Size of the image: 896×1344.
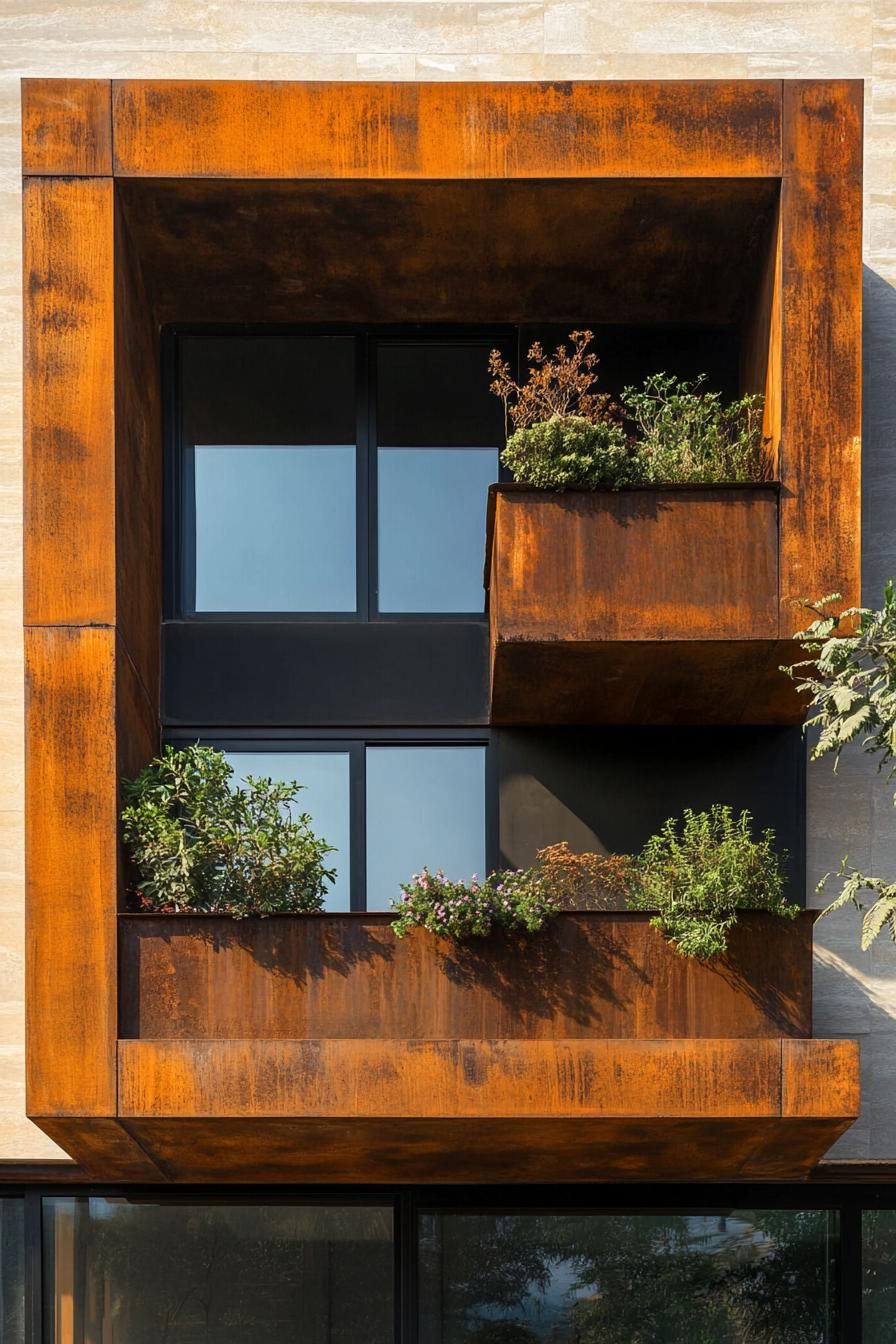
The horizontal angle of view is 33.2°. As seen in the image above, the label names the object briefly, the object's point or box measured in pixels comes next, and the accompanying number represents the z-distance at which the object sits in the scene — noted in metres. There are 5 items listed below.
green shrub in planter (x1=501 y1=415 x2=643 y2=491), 8.56
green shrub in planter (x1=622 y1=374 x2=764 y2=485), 8.93
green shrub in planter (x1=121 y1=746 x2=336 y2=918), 8.42
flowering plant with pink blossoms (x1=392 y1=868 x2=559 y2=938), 8.16
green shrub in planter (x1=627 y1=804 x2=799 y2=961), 8.19
